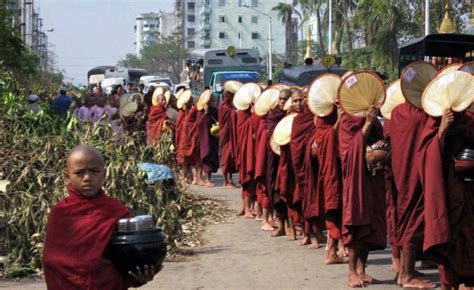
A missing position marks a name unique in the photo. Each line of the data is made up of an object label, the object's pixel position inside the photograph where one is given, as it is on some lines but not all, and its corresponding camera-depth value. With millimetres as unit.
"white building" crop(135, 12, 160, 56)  147125
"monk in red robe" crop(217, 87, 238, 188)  15992
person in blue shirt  21423
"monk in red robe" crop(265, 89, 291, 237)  12008
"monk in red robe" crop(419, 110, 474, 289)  7594
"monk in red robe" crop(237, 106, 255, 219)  13492
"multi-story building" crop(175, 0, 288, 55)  132875
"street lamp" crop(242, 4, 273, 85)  60419
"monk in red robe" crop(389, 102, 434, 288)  8039
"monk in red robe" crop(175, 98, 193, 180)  18656
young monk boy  4746
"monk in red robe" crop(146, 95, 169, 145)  18828
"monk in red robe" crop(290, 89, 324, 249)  10414
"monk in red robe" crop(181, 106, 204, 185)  18547
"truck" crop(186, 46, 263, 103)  37844
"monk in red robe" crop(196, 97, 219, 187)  18323
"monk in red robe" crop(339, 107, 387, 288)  8867
